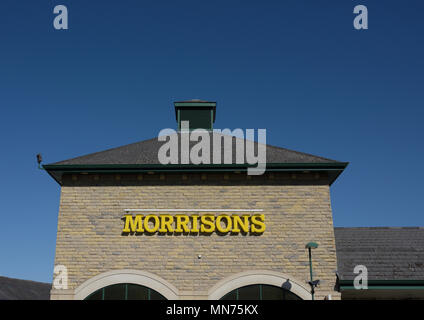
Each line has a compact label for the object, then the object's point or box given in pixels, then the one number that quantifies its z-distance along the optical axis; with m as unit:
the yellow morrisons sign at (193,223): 16.69
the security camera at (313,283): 15.61
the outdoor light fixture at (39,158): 17.41
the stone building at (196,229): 16.06
